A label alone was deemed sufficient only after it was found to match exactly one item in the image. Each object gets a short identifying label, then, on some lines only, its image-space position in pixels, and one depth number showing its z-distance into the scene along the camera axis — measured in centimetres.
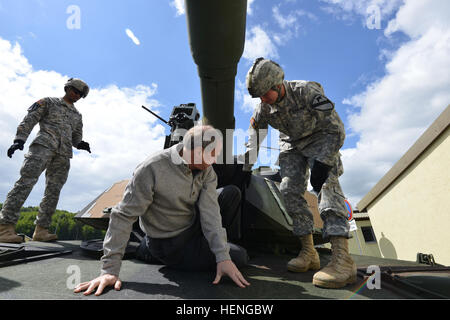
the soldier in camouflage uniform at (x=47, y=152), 291
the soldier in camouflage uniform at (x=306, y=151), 175
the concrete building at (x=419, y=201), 479
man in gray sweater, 145
